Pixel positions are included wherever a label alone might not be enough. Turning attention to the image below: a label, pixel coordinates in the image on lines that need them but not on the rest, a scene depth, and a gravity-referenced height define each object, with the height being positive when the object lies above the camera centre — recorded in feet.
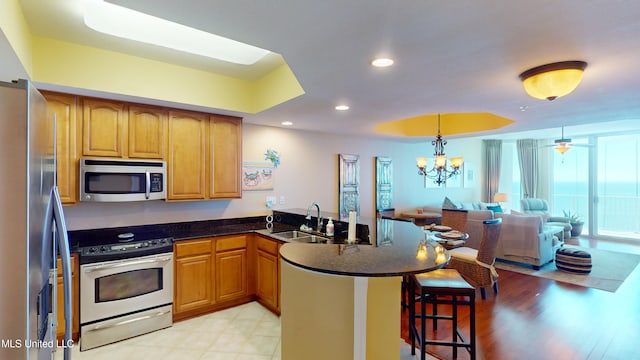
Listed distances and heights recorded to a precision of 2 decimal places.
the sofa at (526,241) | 16.56 -3.61
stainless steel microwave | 9.22 -0.05
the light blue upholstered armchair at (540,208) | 25.34 -2.63
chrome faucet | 11.08 -1.77
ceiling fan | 21.13 +2.46
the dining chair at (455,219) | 14.98 -2.07
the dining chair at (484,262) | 12.17 -3.56
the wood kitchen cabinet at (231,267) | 11.49 -3.54
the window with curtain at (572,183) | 26.86 -0.37
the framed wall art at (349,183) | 17.43 -0.26
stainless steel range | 8.92 -3.57
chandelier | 15.78 +0.99
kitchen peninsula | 5.54 -2.49
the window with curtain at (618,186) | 24.53 -0.59
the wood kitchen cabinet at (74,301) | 8.82 -3.69
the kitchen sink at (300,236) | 10.11 -2.17
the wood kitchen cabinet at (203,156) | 11.05 +0.90
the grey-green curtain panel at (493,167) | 30.14 +1.23
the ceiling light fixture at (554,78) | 6.68 +2.34
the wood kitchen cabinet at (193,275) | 10.57 -3.57
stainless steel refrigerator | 3.24 -0.54
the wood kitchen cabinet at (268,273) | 10.84 -3.62
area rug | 14.40 -5.03
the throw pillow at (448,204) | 22.93 -1.96
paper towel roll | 8.11 -1.31
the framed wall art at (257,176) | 13.61 +0.13
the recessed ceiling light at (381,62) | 6.69 +2.71
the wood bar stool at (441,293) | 7.67 -3.00
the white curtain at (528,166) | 28.94 +1.28
